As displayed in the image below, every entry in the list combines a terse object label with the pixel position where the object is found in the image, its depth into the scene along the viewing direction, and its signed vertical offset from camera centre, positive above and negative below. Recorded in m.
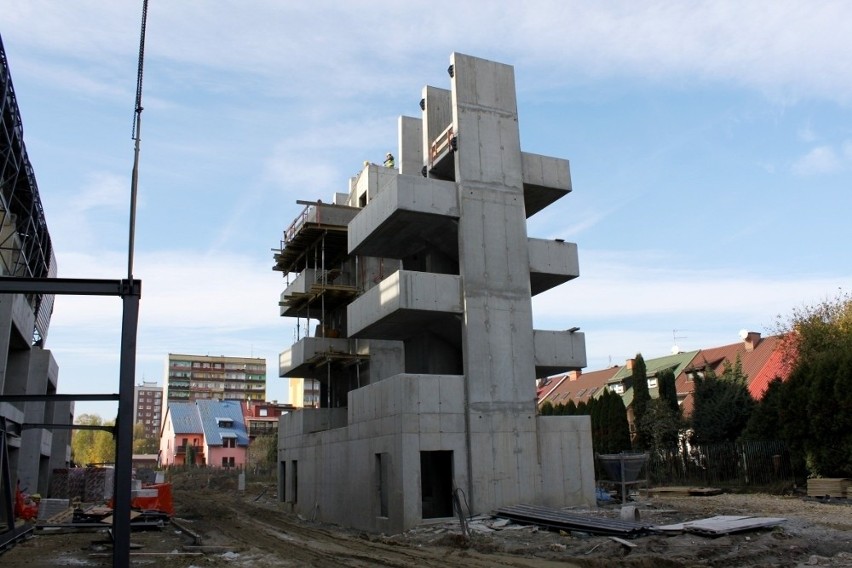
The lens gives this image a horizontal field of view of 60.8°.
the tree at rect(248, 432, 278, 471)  74.38 +0.17
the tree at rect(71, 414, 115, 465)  142.94 +2.59
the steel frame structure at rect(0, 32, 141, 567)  11.60 +10.78
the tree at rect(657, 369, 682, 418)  46.19 +3.23
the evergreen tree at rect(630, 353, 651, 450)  45.88 +2.82
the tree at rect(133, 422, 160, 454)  153.88 +2.63
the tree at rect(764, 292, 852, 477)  29.66 +0.86
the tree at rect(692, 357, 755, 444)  41.16 +1.50
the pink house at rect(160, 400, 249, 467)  94.62 +2.81
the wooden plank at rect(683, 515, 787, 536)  16.23 -1.98
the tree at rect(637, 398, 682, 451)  43.07 +0.80
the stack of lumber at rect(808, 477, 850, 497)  27.75 -2.03
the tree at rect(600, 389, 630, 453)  46.50 +0.97
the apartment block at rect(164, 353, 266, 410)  172.62 +18.29
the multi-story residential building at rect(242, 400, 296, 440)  99.75 +5.05
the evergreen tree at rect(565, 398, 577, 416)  52.71 +2.43
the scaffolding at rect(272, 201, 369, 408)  34.00 +8.08
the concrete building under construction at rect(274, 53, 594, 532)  22.94 +4.02
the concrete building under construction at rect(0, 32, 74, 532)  34.31 +6.98
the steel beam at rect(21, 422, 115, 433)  12.90 +0.61
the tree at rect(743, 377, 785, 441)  34.69 +0.85
